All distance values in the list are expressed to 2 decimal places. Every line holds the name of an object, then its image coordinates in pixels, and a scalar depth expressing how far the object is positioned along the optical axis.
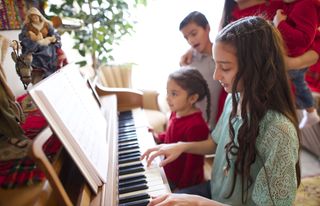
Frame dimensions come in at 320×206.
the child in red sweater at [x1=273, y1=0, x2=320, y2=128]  1.21
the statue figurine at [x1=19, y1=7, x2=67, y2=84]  0.84
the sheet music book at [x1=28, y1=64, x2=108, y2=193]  0.66
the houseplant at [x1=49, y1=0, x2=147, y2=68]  2.10
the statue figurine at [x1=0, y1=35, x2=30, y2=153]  0.69
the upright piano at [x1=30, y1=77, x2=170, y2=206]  0.61
